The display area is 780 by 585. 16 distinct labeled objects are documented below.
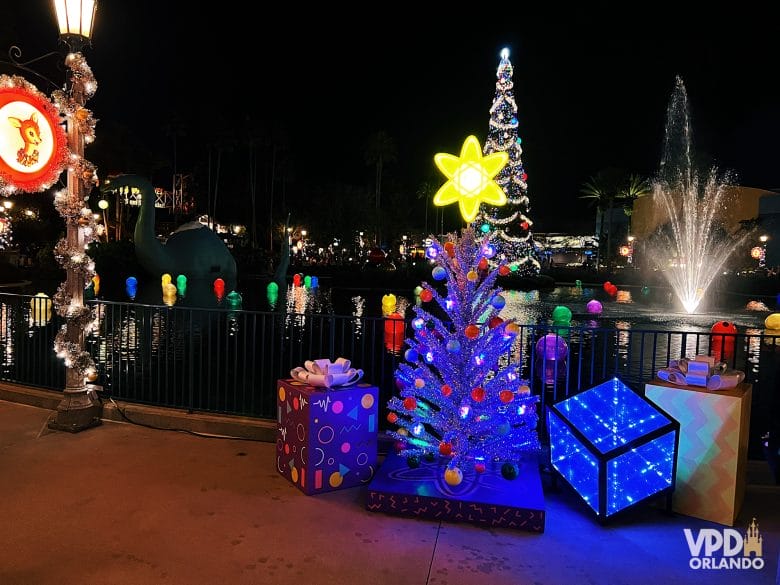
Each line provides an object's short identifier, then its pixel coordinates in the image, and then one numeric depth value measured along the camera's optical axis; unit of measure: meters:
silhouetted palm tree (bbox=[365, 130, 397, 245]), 63.47
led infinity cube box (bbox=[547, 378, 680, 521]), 4.31
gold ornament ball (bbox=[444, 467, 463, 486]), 4.45
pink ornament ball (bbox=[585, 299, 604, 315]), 20.24
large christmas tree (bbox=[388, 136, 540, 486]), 4.85
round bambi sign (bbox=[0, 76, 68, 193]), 5.41
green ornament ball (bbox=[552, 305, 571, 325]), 15.66
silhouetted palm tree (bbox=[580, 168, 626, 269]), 65.62
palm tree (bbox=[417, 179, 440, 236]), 75.61
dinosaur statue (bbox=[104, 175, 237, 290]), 24.27
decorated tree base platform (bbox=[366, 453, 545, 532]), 4.20
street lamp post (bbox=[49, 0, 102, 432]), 6.06
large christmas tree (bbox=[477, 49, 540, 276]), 29.38
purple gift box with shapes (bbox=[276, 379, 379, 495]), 4.67
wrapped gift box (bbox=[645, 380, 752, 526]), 4.31
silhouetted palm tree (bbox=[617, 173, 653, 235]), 66.00
